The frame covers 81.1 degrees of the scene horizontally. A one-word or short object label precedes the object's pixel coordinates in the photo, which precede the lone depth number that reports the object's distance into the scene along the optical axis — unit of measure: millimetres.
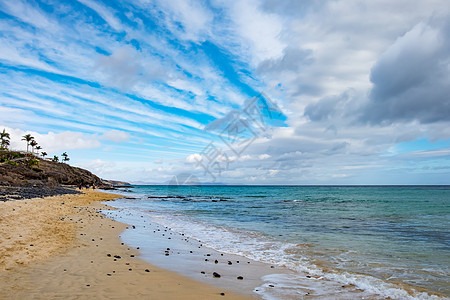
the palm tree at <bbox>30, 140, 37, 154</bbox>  112869
